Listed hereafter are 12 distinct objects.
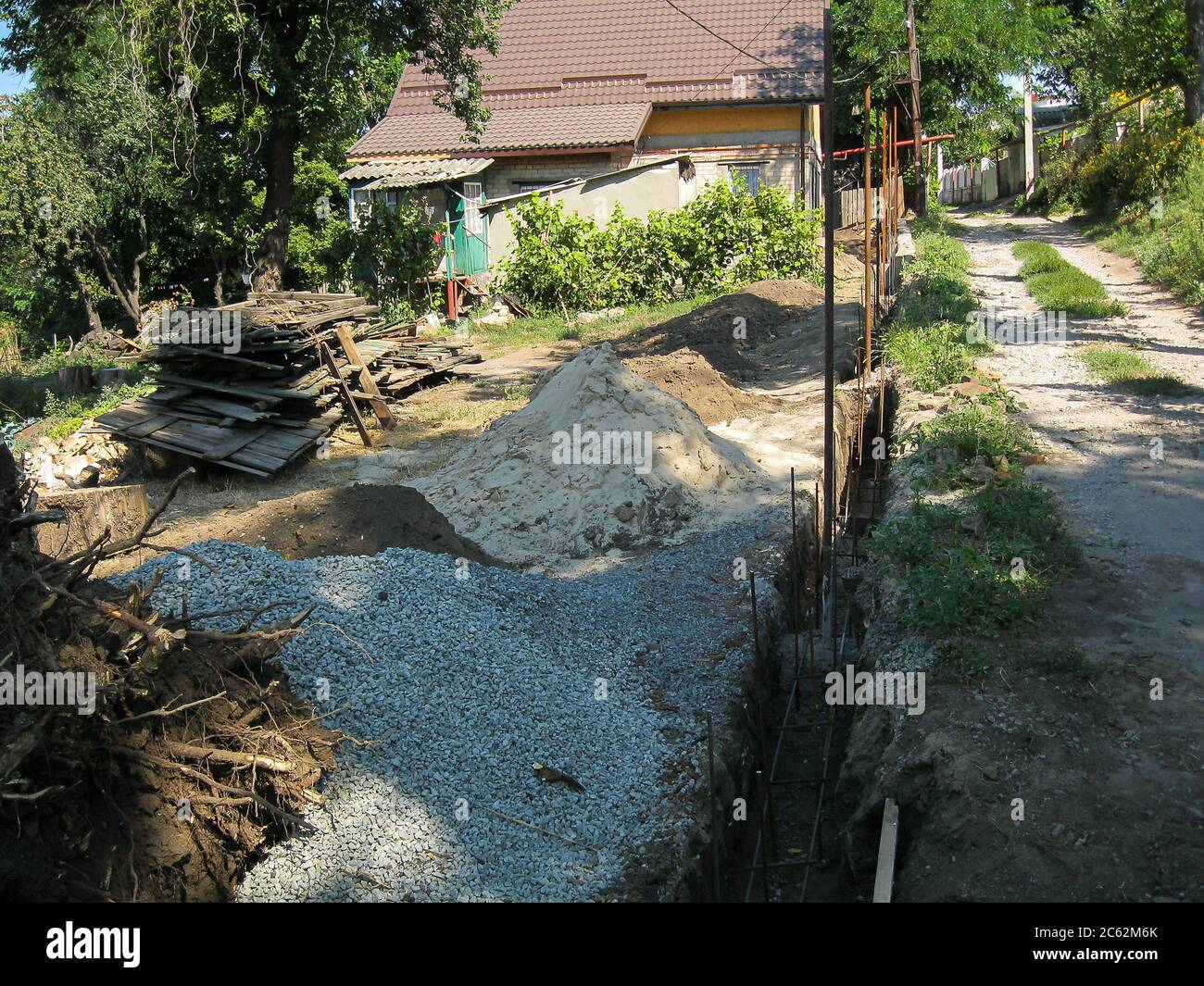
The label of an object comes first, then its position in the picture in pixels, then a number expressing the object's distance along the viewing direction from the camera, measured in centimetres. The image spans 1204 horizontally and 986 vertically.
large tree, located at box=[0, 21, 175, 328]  2553
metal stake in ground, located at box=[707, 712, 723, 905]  427
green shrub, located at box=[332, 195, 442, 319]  2022
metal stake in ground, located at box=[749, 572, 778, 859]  593
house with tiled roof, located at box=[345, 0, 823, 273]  2325
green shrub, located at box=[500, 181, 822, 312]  2066
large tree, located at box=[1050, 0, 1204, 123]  2488
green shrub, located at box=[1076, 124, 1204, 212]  2400
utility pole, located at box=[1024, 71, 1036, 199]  3712
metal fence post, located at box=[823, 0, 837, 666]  729
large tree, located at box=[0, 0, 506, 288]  1432
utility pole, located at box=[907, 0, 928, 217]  2509
